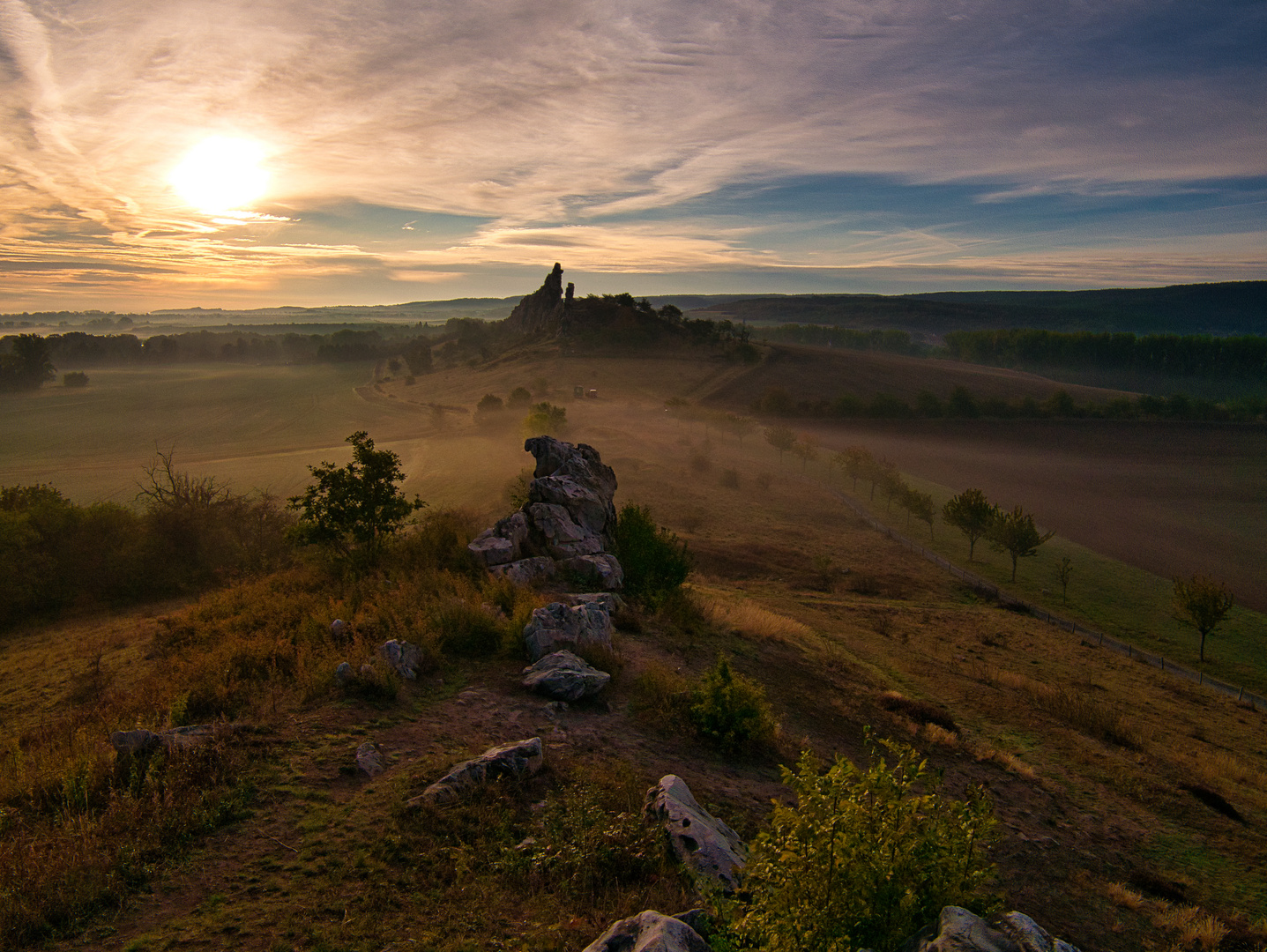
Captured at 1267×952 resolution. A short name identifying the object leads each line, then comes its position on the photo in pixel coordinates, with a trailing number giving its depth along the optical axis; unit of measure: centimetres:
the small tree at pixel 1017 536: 4353
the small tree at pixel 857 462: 6694
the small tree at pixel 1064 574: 4000
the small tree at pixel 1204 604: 3200
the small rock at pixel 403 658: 1227
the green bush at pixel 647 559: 2006
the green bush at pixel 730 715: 1209
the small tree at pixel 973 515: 4675
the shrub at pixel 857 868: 517
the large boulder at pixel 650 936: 554
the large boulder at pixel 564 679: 1230
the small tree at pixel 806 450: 7625
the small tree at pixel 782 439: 7731
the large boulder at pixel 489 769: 871
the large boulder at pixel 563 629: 1385
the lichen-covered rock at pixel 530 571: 1756
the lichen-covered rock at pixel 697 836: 759
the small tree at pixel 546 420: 6825
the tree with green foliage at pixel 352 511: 2030
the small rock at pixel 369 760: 937
